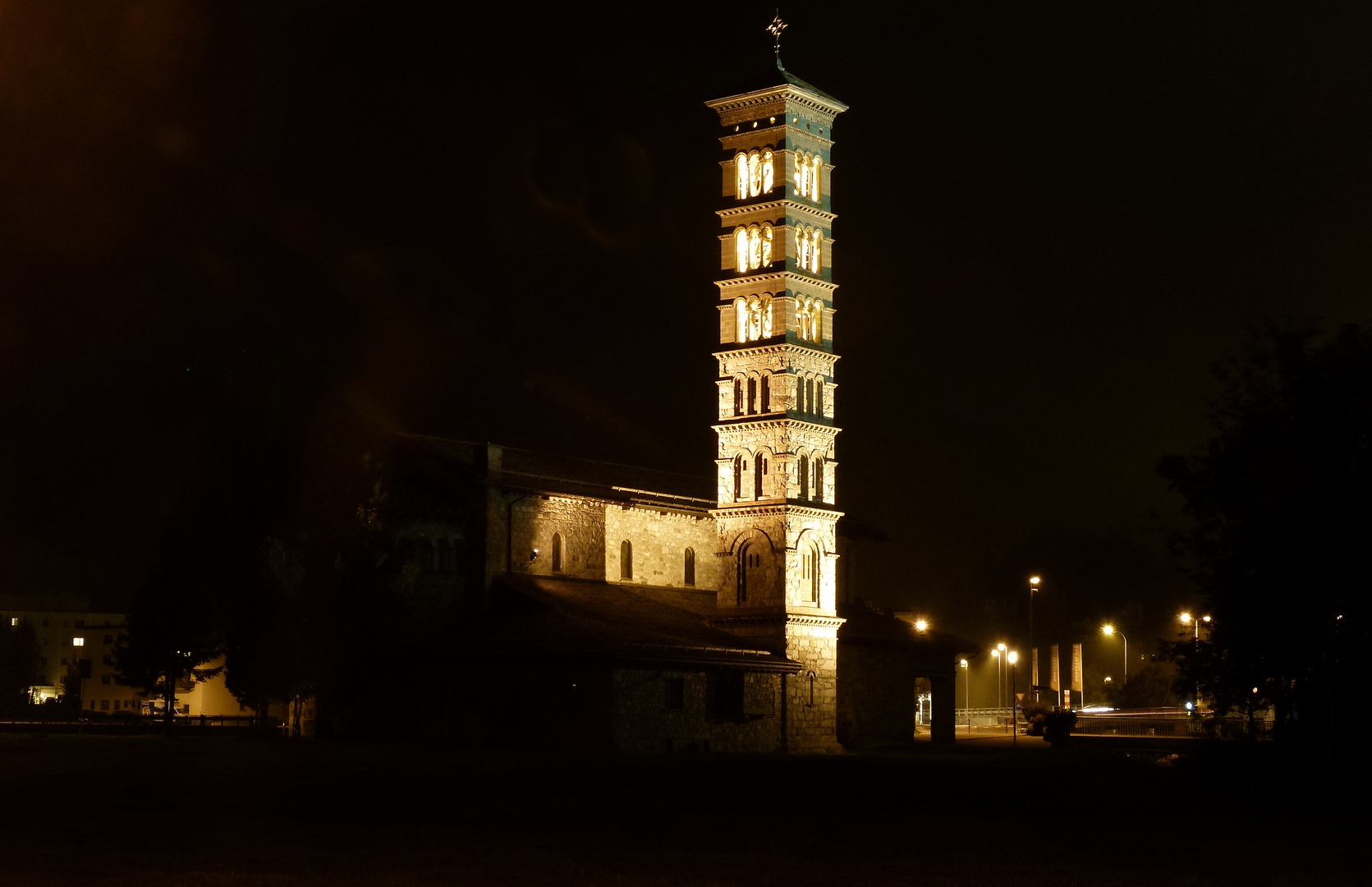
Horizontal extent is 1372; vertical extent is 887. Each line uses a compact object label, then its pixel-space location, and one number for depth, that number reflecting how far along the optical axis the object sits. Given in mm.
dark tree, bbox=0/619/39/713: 114812
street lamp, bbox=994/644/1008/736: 102450
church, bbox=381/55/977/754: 56969
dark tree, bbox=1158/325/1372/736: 34406
